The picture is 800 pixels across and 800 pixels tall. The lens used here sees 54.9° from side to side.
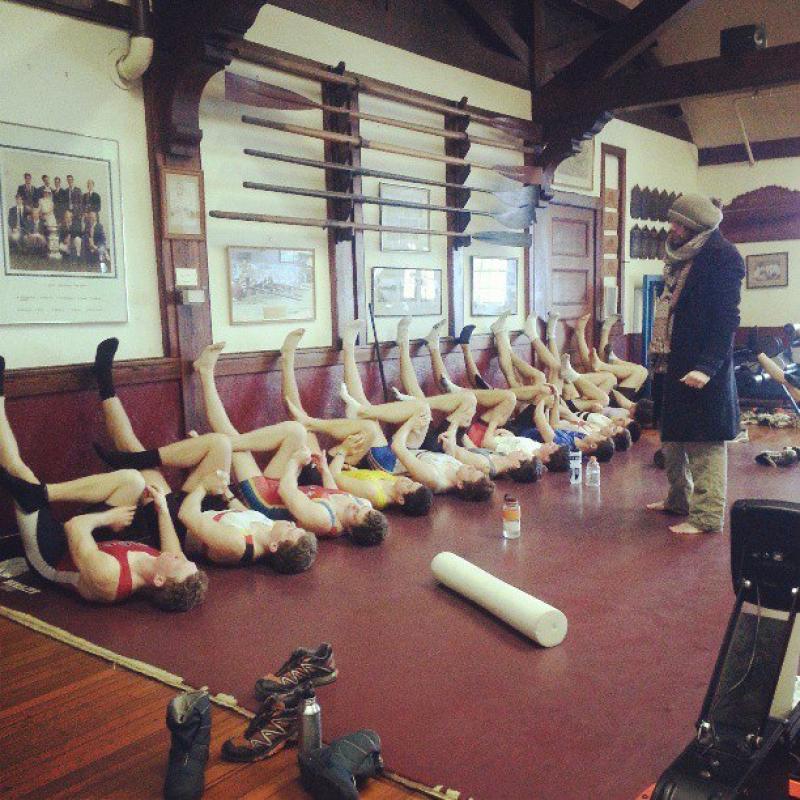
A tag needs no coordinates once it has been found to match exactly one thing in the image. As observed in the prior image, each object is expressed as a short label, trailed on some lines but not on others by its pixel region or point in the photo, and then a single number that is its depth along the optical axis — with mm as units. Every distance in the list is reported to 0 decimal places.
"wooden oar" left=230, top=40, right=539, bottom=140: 4992
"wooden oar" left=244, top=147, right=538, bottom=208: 4926
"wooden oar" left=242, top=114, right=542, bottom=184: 4953
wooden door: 7988
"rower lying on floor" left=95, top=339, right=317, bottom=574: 3662
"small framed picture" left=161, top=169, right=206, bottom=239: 4539
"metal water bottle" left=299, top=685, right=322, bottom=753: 2059
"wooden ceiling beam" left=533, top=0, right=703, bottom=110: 6562
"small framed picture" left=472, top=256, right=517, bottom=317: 7000
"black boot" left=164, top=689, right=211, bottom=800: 1929
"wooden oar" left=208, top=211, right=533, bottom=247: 4848
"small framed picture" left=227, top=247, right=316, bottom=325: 5031
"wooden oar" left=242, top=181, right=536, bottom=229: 4980
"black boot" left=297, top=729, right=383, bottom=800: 1891
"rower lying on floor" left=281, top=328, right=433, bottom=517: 4625
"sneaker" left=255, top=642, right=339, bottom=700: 2396
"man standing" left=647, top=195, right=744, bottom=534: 3885
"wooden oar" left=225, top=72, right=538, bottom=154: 4699
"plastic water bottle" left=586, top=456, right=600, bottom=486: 5320
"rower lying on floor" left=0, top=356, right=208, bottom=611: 3176
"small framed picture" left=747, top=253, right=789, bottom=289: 9750
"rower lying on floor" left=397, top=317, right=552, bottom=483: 5465
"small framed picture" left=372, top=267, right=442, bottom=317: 6023
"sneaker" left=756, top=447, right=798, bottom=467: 5793
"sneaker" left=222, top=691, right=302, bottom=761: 2113
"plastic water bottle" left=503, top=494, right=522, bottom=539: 4121
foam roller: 2803
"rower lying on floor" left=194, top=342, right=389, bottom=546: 4078
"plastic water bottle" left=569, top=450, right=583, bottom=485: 5402
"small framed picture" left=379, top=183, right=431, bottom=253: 6031
